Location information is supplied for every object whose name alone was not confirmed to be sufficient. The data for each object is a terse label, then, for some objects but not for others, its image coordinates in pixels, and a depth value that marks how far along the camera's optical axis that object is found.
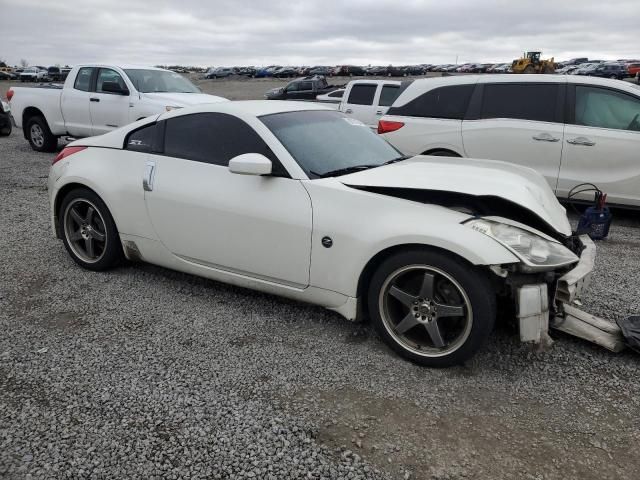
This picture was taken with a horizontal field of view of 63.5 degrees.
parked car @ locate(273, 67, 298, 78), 63.25
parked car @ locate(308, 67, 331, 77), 58.03
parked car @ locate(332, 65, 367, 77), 57.81
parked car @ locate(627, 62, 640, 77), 40.56
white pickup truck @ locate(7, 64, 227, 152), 9.50
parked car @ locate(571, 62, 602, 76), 41.50
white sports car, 2.85
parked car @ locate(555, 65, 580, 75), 47.34
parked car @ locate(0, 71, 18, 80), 54.50
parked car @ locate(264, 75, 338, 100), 20.67
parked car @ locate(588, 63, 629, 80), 39.87
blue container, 5.32
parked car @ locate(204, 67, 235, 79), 63.16
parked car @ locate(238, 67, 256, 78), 63.85
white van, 5.98
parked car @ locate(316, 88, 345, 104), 15.42
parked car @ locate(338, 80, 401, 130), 10.58
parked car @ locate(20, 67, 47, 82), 50.41
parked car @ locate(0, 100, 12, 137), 13.44
